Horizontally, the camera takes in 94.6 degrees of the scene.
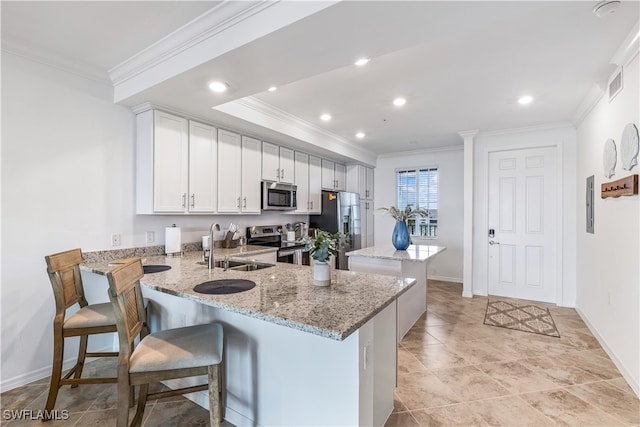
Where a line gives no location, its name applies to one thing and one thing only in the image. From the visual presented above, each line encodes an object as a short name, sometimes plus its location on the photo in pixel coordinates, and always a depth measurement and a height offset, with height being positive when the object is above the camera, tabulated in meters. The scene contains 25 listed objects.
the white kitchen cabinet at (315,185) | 4.88 +0.46
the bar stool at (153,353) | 1.38 -0.70
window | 5.84 +0.37
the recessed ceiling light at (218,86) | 2.37 +1.04
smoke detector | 1.72 +1.22
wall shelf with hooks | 2.13 +0.21
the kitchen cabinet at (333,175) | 5.22 +0.69
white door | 4.30 -0.17
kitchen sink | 2.51 -0.46
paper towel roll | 3.07 -0.29
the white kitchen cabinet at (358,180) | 5.84 +0.65
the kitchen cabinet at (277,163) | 4.03 +0.70
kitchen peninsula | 1.35 -0.71
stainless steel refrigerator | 4.98 -0.09
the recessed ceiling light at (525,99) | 3.20 +1.25
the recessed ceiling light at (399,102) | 3.26 +1.25
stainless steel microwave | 4.00 +0.23
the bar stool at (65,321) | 1.93 -0.73
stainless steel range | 4.11 -0.44
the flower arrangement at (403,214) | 3.58 -0.02
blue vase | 3.58 -0.30
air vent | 2.45 +1.11
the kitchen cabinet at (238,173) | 3.46 +0.49
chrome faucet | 2.13 -0.29
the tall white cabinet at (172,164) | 2.83 +0.49
